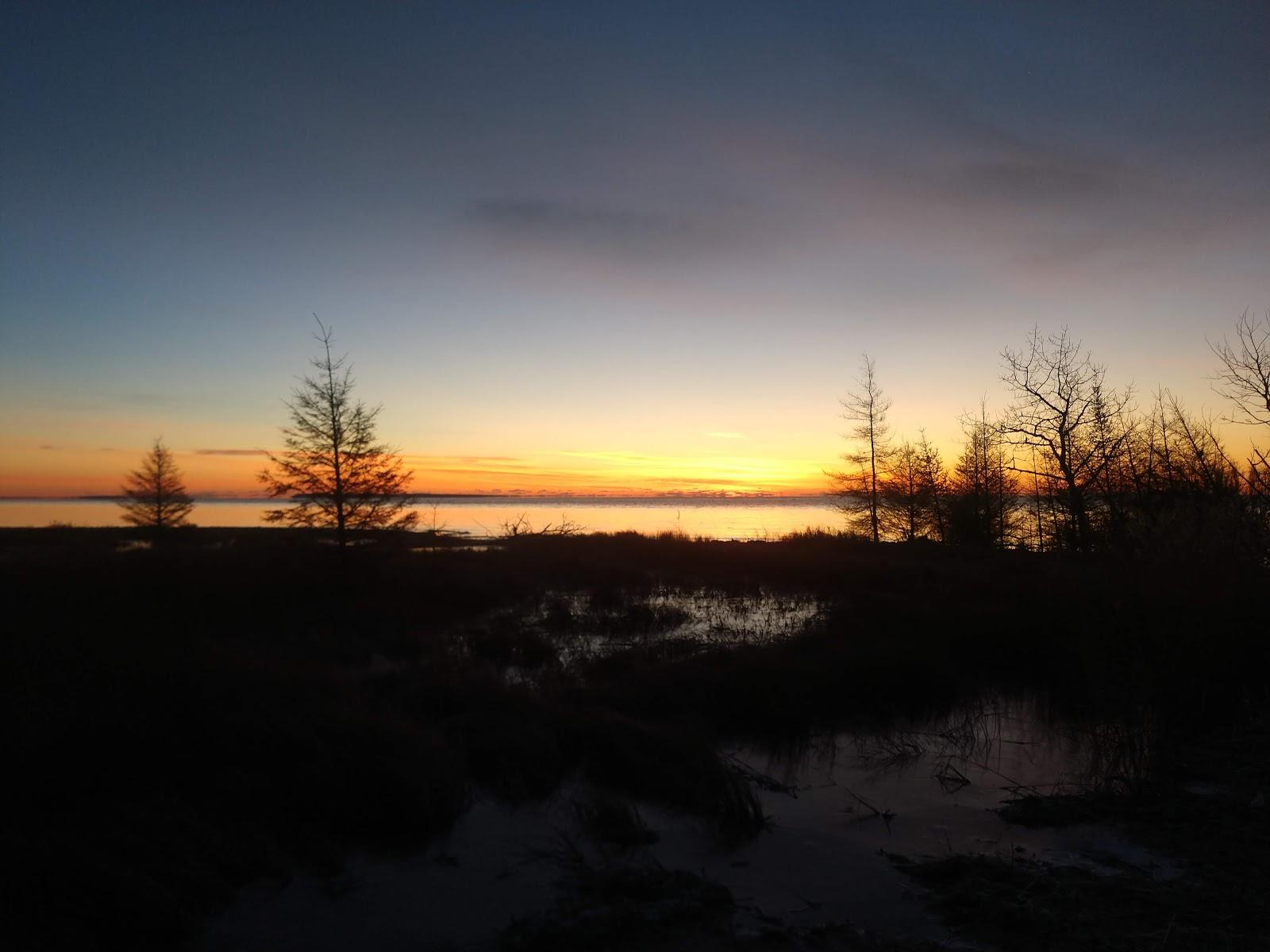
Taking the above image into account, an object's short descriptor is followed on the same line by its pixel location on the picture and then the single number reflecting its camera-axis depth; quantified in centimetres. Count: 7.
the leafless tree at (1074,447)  2192
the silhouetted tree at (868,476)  3531
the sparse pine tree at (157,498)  4491
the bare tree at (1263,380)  1468
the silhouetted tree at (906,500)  3822
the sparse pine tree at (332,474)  2458
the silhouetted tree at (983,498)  3684
